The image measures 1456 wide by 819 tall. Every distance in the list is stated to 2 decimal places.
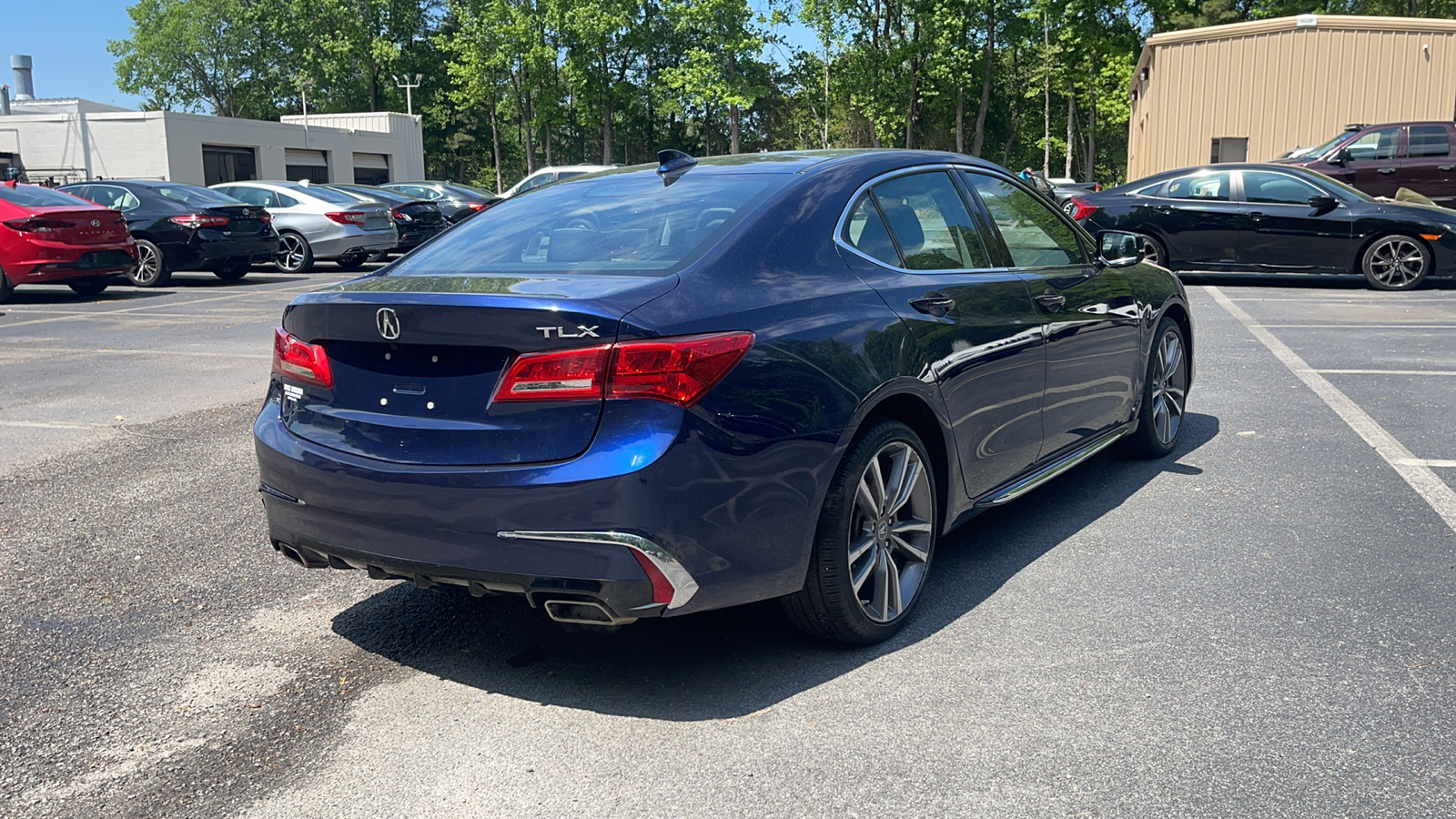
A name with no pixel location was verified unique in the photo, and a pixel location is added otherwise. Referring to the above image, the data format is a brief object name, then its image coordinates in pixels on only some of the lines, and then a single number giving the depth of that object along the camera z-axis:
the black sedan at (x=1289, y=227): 14.02
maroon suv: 18.05
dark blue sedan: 3.08
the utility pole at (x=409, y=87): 70.94
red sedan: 14.34
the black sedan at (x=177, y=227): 16.92
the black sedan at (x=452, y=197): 23.50
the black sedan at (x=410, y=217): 21.05
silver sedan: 19.33
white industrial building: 47.62
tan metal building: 26.12
